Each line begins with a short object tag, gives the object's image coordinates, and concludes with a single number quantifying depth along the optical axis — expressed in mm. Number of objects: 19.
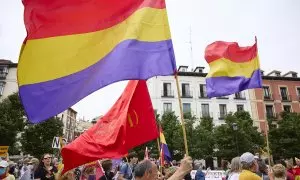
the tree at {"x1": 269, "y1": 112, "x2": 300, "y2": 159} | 37156
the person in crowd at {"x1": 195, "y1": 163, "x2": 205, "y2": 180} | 13099
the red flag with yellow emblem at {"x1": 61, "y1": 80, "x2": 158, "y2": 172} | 5406
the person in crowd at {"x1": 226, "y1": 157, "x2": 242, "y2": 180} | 6158
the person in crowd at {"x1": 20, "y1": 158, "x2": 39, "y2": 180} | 7089
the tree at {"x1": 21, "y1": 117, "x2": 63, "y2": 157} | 35719
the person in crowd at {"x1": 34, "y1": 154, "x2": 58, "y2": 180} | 6898
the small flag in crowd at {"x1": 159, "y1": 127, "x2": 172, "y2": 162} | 11198
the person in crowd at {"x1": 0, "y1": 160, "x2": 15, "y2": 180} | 6141
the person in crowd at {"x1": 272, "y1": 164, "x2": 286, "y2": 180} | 5301
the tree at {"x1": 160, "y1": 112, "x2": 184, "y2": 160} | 37750
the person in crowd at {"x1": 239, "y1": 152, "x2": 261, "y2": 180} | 4641
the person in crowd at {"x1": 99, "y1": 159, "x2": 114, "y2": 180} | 7828
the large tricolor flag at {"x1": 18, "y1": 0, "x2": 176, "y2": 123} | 4039
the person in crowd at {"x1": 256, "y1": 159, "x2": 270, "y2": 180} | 7172
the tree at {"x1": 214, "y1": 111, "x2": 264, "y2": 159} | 36312
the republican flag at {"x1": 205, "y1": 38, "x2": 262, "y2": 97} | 8570
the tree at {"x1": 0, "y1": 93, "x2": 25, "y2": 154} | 33772
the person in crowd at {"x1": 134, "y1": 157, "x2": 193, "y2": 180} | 3453
